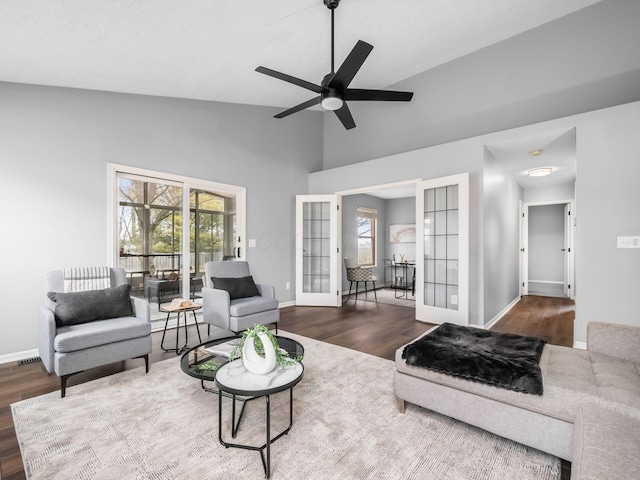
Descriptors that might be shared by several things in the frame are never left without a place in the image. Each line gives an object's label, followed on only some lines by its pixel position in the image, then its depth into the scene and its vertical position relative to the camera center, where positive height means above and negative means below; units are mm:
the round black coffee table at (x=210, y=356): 2042 -864
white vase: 1780 -681
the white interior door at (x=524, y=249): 6973 -179
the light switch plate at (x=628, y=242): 3092 -3
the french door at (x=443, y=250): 4211 -123
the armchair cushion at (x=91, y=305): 2643 -581
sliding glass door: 4039 +165
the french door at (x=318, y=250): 5773 -173
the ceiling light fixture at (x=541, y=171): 5132 +1188
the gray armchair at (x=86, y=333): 2387 -757
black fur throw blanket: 1728 -724
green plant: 1833 -625
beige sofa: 1340 -794
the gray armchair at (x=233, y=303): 3564 -747
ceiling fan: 2523 +1381
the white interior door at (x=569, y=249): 6445 -160
